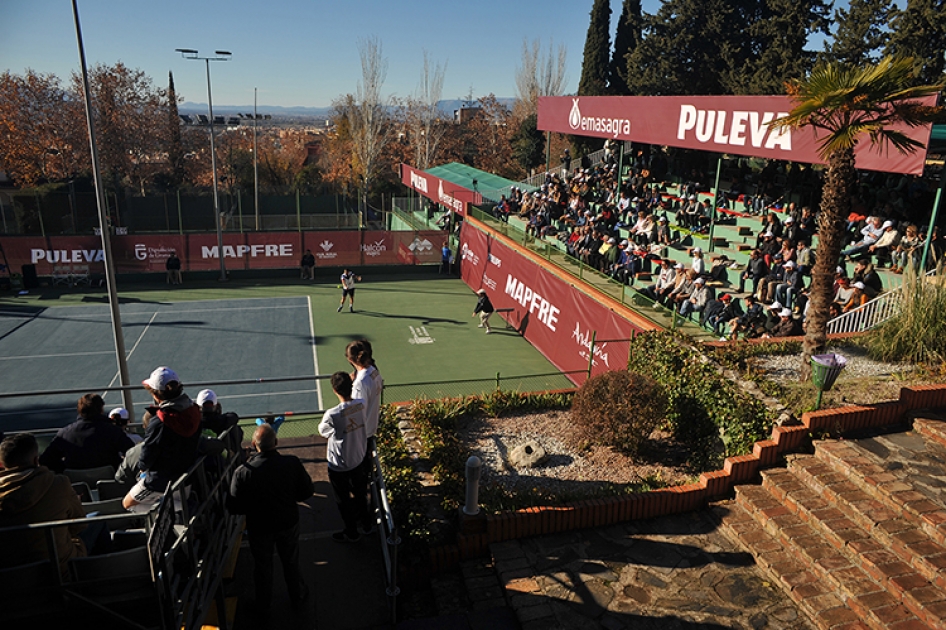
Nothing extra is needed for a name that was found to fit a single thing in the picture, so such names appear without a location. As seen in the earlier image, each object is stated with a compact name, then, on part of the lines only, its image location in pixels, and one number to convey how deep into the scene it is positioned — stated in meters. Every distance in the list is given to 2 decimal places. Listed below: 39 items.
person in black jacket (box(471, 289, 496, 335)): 21.45
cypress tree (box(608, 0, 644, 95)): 51.34
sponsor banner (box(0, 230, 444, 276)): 26.47
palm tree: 8.52
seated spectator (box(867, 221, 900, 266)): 14.86
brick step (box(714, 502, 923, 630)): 5.88
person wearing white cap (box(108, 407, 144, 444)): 8.01
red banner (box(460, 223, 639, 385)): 15.97
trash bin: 8.21
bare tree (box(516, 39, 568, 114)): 66.44
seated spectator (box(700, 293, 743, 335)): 14.78
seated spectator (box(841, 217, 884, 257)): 15.27
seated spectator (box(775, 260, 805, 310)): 14.45
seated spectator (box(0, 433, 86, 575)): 4.34
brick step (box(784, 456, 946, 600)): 6.26
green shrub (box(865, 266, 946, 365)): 10.35
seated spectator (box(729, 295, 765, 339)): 13.67
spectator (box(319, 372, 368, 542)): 6.53
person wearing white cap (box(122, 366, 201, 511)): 5.42
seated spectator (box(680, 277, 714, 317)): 15.59
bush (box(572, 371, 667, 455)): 9.36
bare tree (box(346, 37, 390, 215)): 58.47
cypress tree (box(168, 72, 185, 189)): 58.51
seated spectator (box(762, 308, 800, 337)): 13.03
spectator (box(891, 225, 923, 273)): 14.27
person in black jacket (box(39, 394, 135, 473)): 6.55
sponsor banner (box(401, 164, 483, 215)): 31.20
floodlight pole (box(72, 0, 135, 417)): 12.14
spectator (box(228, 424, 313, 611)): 5.58
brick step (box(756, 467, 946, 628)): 5.92
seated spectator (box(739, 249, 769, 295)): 15.85
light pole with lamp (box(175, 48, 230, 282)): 27.23
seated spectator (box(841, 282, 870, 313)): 13.18
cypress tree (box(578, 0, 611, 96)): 53.00
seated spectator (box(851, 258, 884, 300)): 13.48
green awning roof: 34.06
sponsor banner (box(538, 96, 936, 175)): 14.24
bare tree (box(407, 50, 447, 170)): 61.70
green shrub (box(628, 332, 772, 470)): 8.57
